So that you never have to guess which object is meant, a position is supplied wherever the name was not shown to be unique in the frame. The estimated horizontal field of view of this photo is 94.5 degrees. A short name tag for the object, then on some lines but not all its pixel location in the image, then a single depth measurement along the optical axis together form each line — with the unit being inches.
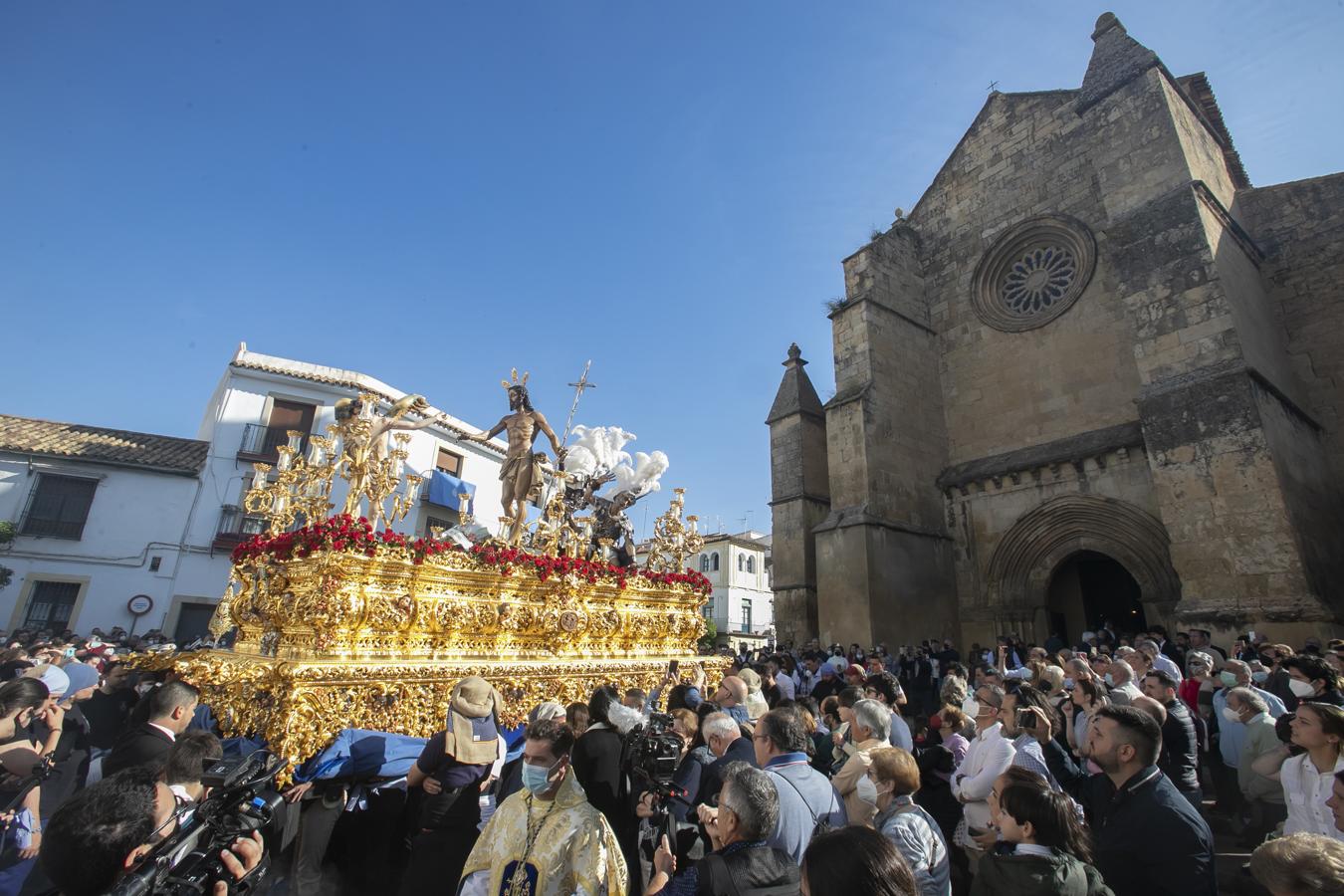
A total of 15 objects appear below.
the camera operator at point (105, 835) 64.9
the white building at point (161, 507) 601.9
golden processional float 215.9
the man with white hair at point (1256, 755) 179.2
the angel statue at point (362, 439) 261.9
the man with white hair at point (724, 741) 140.2
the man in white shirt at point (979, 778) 133.6
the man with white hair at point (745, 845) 83.8
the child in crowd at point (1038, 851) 80.7
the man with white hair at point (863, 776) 118.9
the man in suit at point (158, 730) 128.3
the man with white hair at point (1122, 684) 179.8
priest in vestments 94.1
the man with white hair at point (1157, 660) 250.8
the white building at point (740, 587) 1518.2
